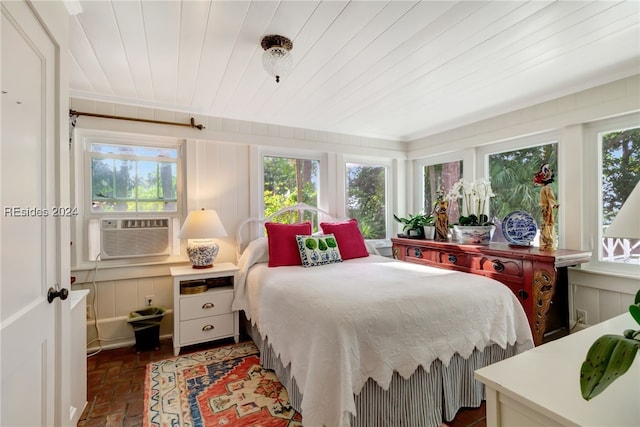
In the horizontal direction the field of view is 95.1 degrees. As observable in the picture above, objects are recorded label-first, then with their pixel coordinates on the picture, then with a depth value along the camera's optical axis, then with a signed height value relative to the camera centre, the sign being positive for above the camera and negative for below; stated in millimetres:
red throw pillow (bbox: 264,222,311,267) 2658 -294
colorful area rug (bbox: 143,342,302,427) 1704 -1197
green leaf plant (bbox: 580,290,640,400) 555 -295
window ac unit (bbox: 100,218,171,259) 2658 -219
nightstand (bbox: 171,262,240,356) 2510 -827
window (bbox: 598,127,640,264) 2252 +258
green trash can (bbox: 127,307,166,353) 2572 -1016
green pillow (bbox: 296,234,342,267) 2646 -348
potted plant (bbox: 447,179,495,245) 2840 -35
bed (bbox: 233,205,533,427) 1363 -686
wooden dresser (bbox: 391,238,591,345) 2088 -481
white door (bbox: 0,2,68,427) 893 -30
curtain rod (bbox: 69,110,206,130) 2494 +880
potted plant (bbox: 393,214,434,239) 3445 -166
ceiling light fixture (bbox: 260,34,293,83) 1712 +953
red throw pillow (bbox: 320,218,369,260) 2988 -265
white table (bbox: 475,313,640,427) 646 -448
